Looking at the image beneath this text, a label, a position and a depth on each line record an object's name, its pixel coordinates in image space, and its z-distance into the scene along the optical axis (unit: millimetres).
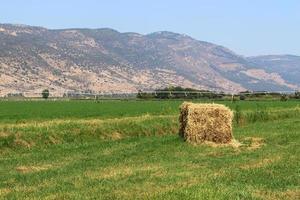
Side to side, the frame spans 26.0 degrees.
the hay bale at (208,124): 29859
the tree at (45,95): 109625
